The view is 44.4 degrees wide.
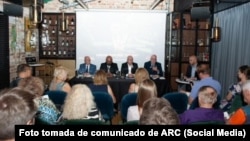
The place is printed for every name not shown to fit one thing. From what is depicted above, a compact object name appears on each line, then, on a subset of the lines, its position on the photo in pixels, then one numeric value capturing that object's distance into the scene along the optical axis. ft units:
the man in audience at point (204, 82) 16.46
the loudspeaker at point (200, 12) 19.38
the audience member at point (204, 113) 10.68
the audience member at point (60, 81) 16.75
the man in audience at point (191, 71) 26.35
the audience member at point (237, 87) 16.17
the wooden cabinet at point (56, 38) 34.12
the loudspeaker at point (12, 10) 19.88
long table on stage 24.35
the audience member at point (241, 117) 10.78
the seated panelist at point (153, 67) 28.17
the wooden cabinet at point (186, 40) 31.24
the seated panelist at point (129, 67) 28.22
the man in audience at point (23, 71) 17.97
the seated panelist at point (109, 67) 27.99
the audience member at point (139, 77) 17.52
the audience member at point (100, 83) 18.15
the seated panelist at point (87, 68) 28.30
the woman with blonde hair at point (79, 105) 11.68
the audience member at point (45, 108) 10.91
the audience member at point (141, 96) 12.73
